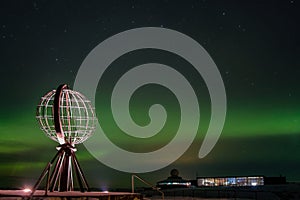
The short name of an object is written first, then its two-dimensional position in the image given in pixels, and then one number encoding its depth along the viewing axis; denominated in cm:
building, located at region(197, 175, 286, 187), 8281
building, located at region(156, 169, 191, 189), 8114
